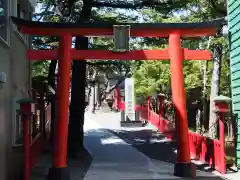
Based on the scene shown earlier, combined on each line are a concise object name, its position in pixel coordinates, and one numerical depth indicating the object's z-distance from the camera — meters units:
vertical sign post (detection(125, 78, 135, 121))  31.70
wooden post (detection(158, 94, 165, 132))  26.08
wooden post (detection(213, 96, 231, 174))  12.47
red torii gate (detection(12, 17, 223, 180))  11.96
